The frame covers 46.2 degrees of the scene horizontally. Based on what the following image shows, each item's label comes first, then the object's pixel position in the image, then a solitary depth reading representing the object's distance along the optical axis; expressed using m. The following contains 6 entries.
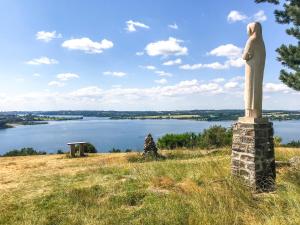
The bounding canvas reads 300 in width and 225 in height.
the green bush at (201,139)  20.85
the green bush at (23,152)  23.60
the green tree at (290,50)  12.91
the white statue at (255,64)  7.84
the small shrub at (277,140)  18.32
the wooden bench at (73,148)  17.89
